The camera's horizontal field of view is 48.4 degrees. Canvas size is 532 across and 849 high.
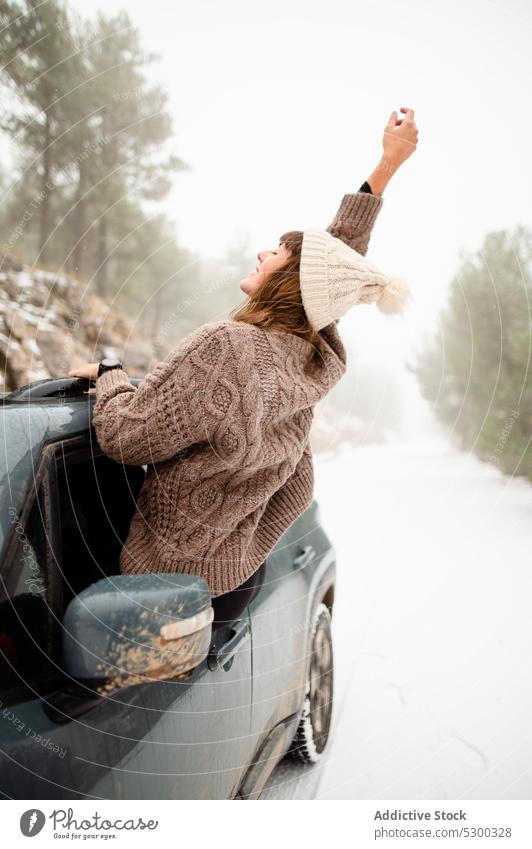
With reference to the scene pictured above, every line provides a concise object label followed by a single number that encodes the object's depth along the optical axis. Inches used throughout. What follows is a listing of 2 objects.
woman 57.4
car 40.5
